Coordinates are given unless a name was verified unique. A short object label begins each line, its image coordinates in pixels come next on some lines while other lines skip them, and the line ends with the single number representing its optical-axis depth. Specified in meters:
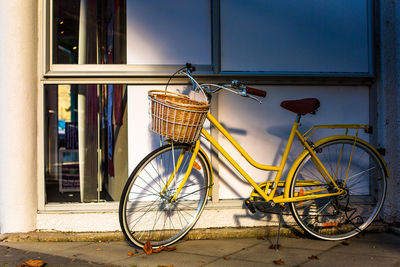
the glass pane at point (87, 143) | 4.33
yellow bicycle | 3.55
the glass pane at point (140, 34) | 4.37
